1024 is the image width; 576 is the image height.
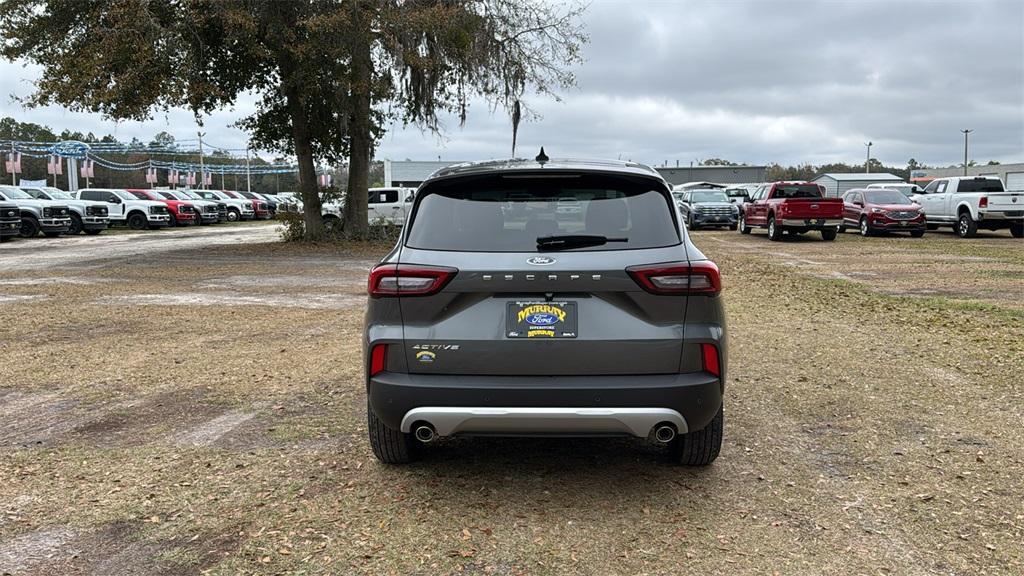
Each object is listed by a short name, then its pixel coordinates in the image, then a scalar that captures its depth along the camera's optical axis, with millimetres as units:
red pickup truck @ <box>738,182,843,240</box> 25219
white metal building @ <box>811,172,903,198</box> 54578
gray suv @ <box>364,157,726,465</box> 3891
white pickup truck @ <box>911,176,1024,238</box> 25125
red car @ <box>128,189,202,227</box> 37697
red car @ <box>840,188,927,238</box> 25953
